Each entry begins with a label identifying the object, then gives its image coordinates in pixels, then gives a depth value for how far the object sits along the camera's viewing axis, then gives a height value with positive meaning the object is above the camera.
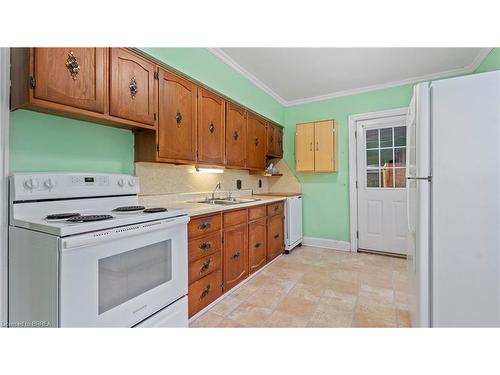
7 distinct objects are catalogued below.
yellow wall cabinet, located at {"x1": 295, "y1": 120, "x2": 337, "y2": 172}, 3.56 +0.64
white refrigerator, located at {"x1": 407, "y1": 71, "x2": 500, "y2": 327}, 1.20 -0.08
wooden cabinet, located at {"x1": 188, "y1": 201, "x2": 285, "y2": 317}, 1.82 -0.59
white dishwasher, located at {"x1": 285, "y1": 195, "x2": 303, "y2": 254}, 3.41 -0.53
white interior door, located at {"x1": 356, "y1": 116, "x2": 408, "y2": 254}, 3.32 +0.05
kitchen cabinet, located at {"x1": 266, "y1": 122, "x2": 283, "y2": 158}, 3.57 +0.75
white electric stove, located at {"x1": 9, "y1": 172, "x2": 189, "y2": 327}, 1.02 -0.35
